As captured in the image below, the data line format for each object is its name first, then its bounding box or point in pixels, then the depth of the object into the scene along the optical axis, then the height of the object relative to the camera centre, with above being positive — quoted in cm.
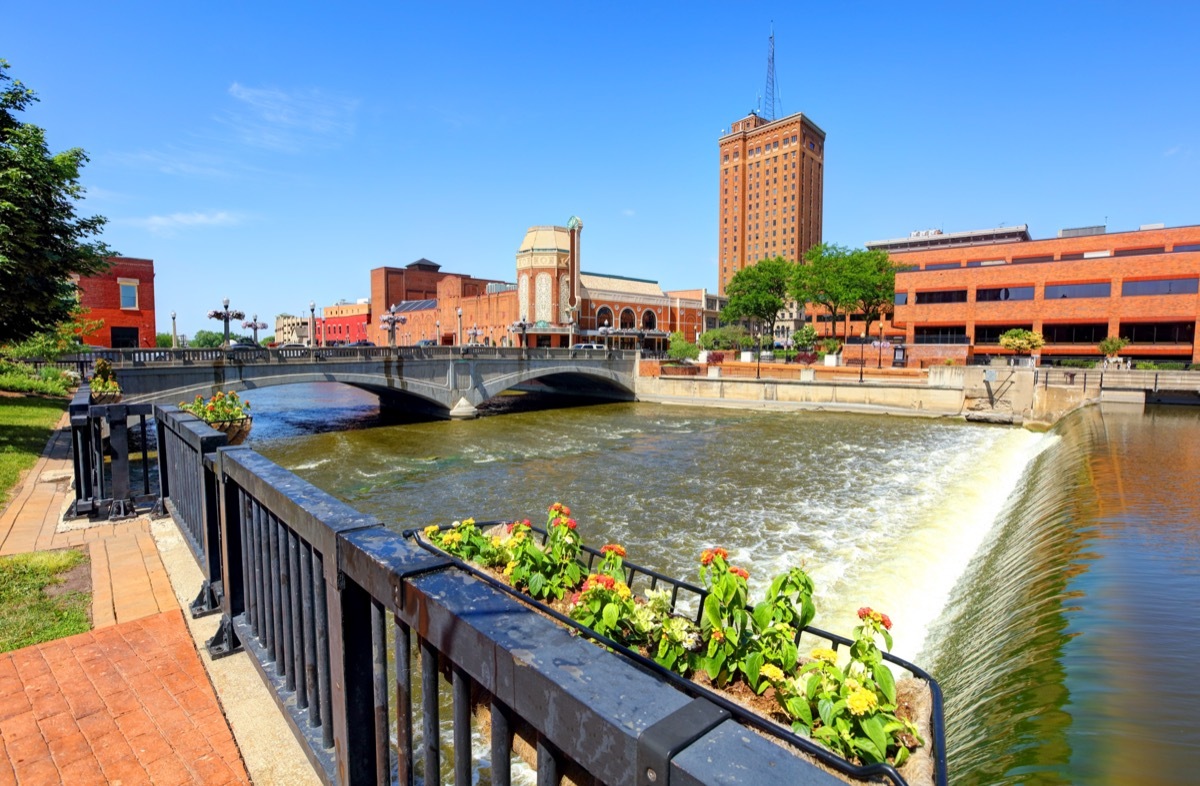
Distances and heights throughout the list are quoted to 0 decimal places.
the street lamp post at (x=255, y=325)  3808 +164
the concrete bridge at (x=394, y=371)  2317 -108
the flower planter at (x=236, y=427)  1470 -192
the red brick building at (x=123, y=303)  4281 +349
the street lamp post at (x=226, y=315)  2837 +177
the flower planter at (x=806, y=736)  140 -250
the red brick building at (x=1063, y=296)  4488 +415
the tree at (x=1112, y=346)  4375 +5
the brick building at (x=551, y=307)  7212 +561
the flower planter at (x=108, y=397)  1662 -126
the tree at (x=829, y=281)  6538 +750
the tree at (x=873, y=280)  6612 +744
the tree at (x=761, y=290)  7881 +778
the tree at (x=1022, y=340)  4403 +52
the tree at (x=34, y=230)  1338 +291
